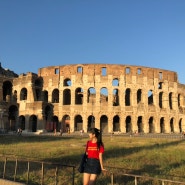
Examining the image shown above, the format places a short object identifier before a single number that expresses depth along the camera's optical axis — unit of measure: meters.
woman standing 4.19
